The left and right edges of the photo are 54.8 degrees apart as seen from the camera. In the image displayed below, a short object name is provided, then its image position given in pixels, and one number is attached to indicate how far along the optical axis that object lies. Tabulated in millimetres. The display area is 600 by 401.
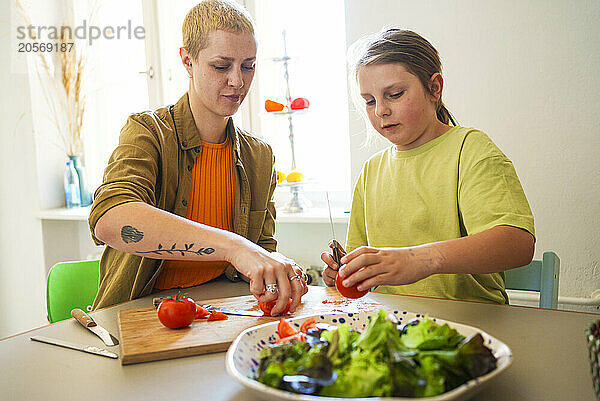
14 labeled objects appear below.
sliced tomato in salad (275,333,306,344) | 869
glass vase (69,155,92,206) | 3396
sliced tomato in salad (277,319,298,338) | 920
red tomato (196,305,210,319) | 1145
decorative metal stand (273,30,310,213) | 2662
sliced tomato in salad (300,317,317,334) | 936
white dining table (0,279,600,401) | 801
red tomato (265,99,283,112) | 2596
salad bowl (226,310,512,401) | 640
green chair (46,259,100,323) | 1763
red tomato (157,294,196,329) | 1079
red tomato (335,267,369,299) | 1102
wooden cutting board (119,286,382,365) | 974
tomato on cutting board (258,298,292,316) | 1128
